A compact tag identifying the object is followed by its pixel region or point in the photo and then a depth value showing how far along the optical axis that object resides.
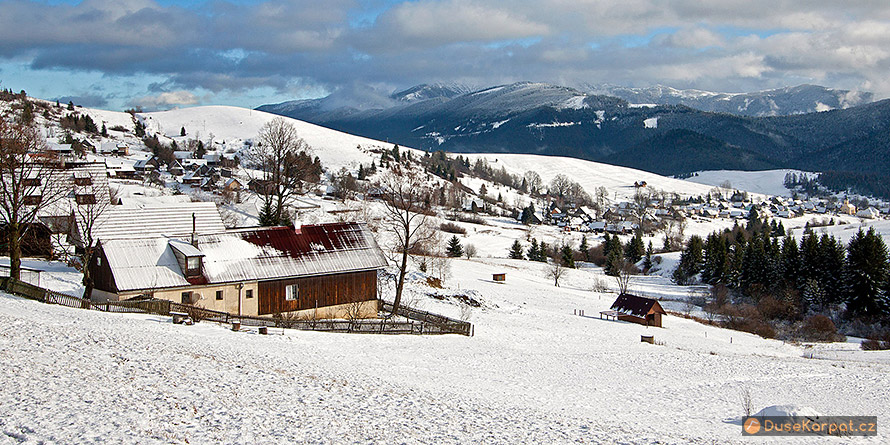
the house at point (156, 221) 41.25
